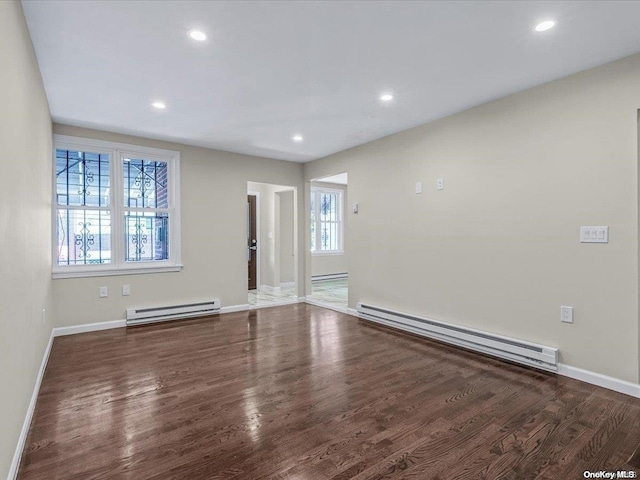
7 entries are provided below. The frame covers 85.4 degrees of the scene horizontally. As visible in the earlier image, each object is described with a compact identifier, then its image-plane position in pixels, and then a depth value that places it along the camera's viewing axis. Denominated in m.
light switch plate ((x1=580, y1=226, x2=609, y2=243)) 2.70
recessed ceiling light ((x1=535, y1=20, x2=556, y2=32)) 2.21
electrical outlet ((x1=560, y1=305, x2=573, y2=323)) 2.89
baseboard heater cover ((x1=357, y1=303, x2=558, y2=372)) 3.01
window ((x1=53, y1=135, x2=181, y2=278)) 4.25
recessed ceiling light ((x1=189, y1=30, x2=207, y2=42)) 2.30
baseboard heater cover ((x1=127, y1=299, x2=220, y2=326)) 4.61
